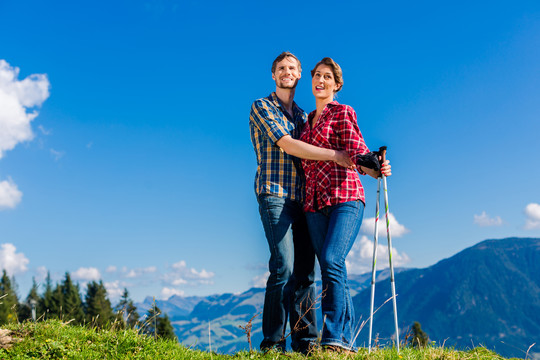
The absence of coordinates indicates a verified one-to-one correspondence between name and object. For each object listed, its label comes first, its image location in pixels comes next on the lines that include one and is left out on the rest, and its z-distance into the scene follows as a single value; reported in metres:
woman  5.49
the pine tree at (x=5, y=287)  76.50
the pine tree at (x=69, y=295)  80.19
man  5.95
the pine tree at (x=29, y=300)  81.49
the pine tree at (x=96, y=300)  87.96
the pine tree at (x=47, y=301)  83.22
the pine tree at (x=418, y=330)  76.12
